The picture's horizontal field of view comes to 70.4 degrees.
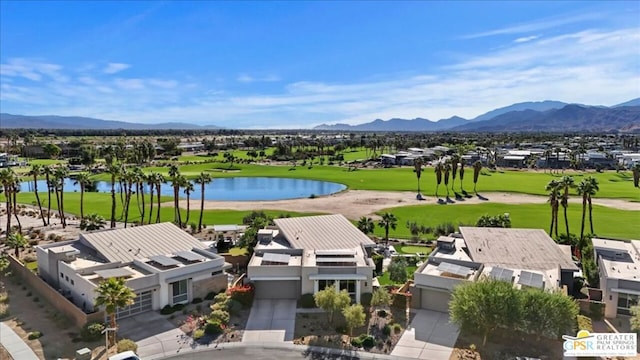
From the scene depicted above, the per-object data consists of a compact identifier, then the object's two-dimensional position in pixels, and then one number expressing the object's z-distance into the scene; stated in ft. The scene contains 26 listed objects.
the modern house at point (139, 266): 106.52
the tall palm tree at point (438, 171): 279.90
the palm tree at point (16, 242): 144.66
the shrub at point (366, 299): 109.09
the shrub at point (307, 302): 108.58
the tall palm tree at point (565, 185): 165.37
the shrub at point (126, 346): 85.51
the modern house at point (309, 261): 110.42
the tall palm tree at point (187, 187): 189.67
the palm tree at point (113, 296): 87.25
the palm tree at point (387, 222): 168.35
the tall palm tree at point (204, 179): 202.49
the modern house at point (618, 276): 103.60
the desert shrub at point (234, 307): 104.97
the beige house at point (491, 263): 106.73
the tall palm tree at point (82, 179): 205.87
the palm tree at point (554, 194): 165.78
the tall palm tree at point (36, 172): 199.23
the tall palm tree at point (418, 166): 293.84
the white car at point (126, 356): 78.89
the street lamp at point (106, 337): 86.87
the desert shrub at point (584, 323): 98.12
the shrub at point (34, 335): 92.91
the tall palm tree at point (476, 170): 285.93
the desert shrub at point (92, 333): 91.45
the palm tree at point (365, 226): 165.68
